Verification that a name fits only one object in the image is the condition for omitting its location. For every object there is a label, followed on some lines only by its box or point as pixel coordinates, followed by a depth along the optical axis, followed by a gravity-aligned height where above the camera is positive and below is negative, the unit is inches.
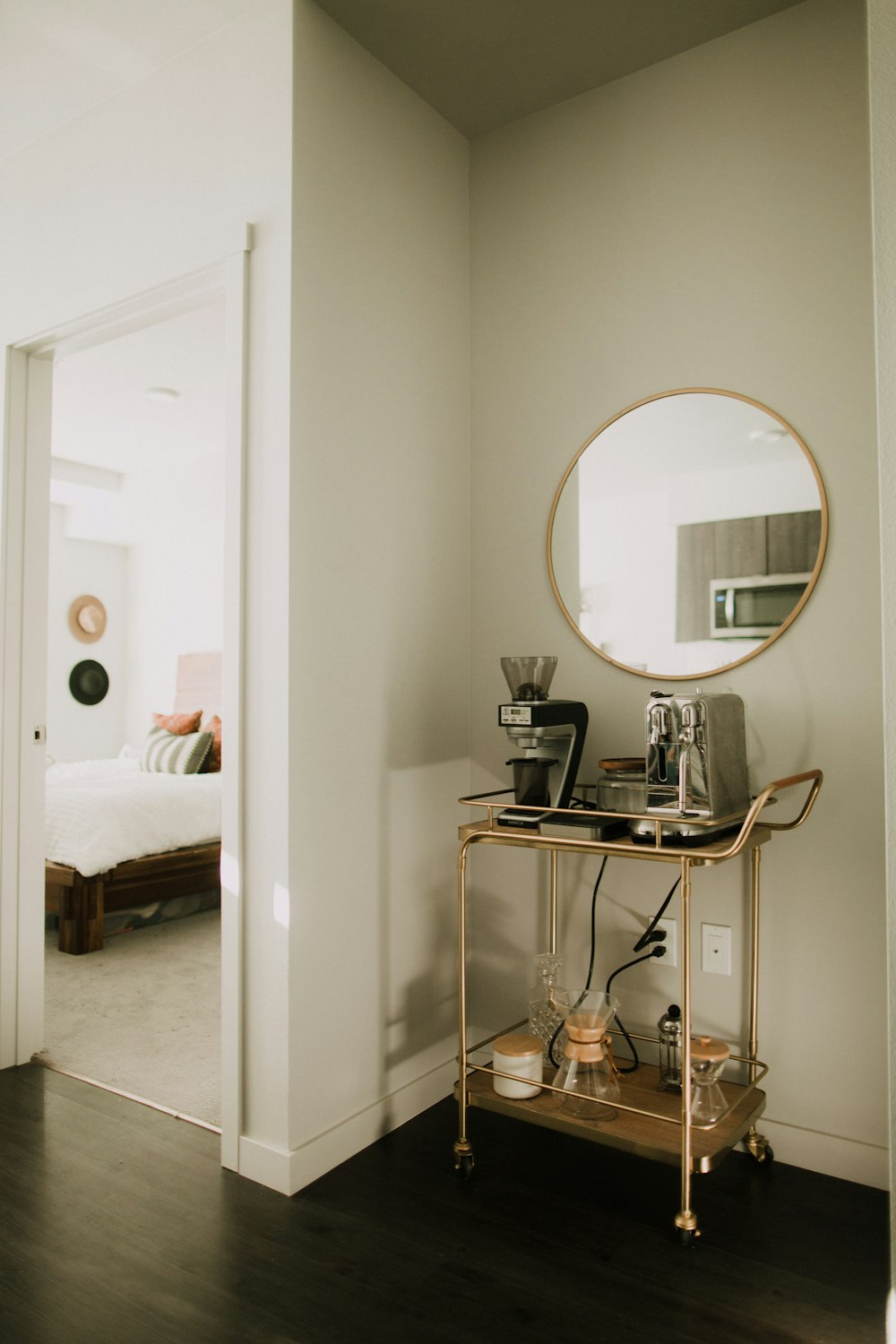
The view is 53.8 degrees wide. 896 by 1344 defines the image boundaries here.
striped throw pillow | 202.1 -15.4
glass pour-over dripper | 74.9 -32.9
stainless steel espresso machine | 70.6 -6.0
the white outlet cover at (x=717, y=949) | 83.8 -24.7
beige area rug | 99.7 -44.8
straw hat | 282.2 +21.8
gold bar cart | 66.5 -35.2
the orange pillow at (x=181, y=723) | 220.8 -9.2
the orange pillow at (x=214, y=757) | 204.8 -16.4
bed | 151.8 -28.6
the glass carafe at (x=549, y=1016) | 83.8 -31.4
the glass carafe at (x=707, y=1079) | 73.3 -32.7
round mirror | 81.4 +15.3
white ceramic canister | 78.6 -34.0
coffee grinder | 79.1 -5.1
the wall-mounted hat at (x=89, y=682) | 281.6 +1.4
